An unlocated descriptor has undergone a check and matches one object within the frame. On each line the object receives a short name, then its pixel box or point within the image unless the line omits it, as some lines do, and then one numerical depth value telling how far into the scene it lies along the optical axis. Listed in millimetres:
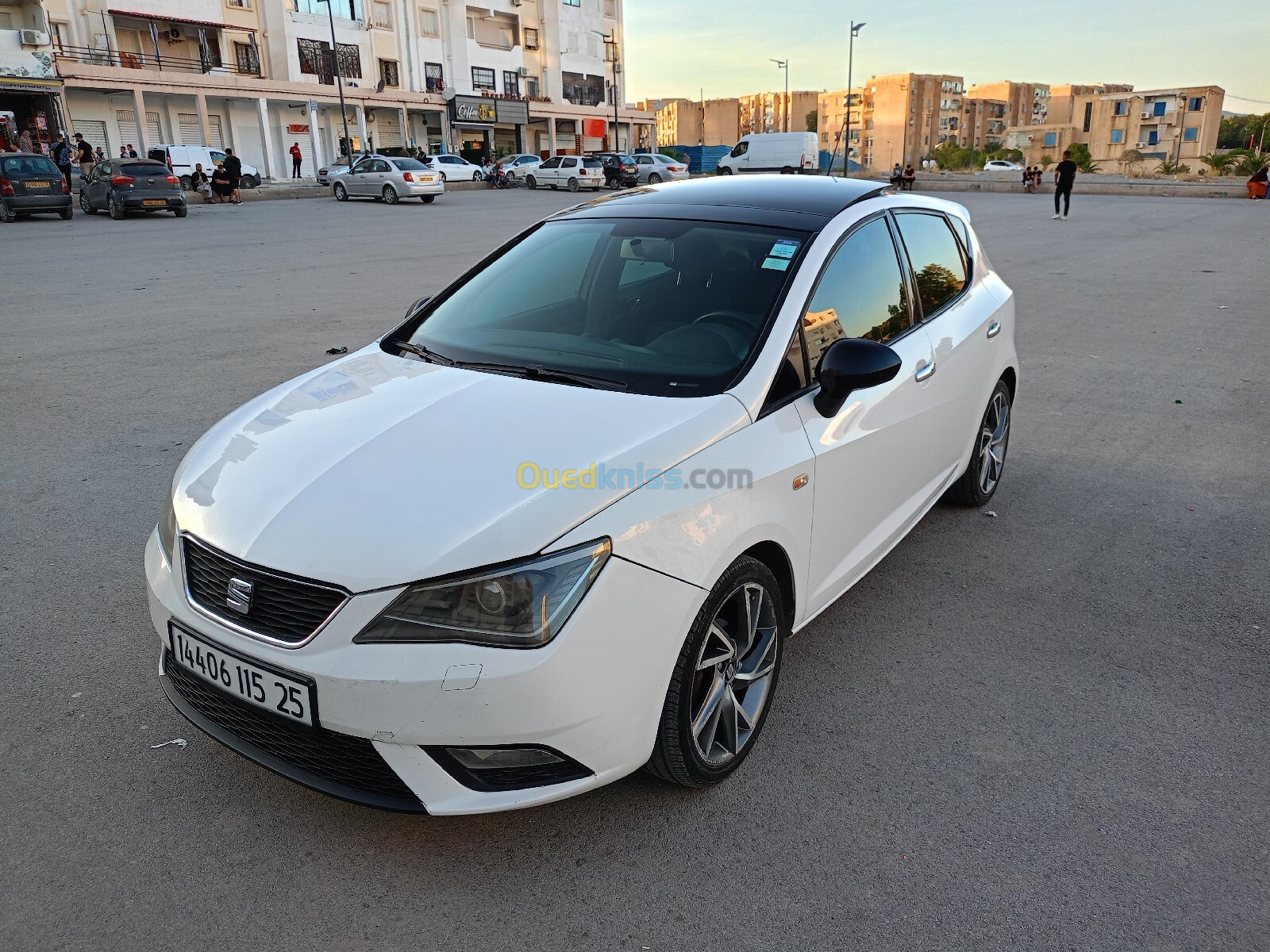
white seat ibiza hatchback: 2178
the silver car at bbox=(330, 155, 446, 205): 30922
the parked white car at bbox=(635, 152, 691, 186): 41219
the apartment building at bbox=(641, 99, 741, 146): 138000
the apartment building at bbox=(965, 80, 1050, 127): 166125
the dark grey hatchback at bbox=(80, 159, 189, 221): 23594
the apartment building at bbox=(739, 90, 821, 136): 154750
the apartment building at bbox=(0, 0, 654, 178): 42938
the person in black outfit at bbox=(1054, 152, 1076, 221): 22750
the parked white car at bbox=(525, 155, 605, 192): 38312
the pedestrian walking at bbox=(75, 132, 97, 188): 30219
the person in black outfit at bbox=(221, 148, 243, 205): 30453
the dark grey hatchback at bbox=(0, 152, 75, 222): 22375
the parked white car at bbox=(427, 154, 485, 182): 42688
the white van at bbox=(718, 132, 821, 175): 45688
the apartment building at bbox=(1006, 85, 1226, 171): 119938
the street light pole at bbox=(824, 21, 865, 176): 56312
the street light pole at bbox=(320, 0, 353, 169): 47281
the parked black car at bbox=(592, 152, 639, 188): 40406
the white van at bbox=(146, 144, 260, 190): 37031
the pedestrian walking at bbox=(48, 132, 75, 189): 29125
